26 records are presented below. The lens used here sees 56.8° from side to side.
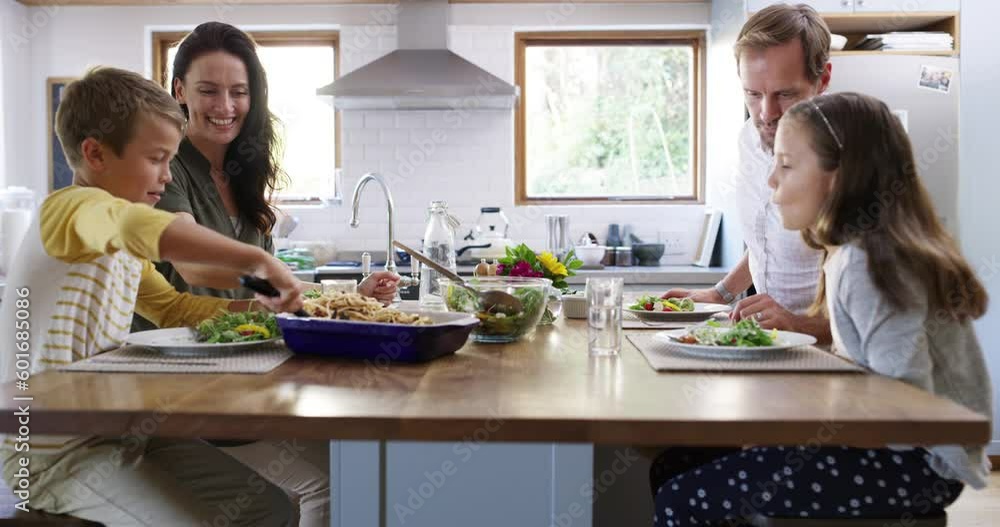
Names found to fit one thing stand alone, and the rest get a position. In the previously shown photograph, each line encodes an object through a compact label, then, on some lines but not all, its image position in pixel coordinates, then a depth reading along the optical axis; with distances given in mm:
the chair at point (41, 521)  1379
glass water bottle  2473
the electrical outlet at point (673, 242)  4961
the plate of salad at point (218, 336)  1567
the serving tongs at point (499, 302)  1809
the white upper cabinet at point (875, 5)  4086
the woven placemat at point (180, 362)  1428
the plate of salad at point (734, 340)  1562
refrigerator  3982
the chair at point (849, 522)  1367
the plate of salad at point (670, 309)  2180
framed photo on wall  4895
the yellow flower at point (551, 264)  2281
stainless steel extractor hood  4305
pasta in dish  1598
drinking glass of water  1621
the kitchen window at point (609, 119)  4992
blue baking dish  1516
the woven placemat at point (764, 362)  1457
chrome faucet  2672
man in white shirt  2246
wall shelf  4113
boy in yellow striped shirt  1370
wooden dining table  1106
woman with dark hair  2246
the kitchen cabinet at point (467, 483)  1288
